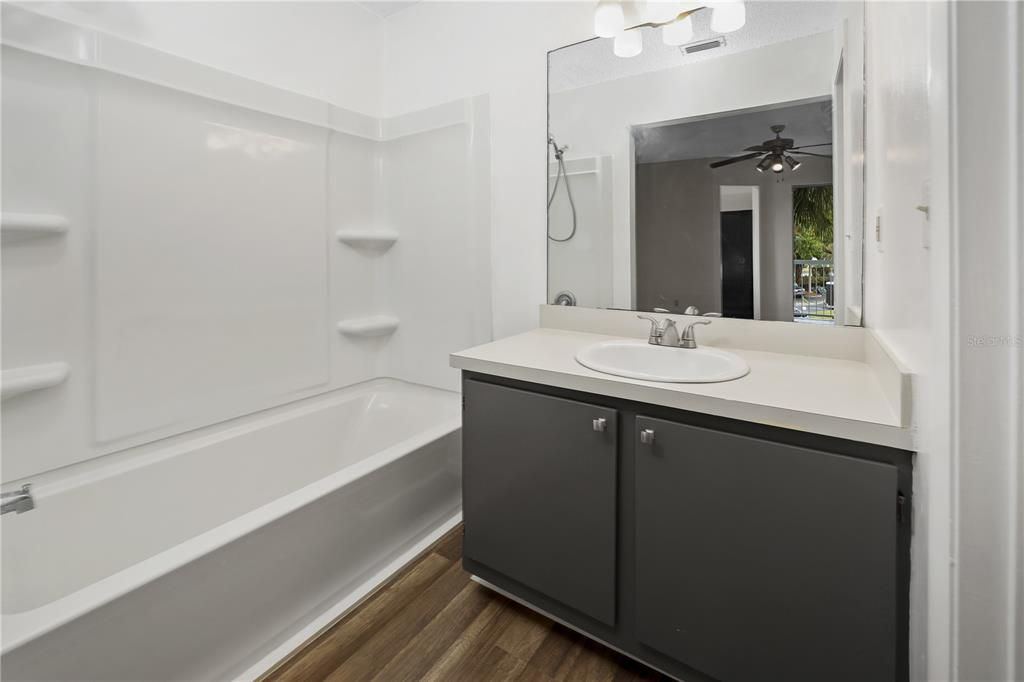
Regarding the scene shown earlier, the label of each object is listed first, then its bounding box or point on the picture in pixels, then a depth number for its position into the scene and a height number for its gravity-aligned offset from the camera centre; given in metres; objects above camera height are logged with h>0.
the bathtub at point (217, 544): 1.08 -0.62
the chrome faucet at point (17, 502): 1.22 -0.41
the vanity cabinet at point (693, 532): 0.98 -0.47
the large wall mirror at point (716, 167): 1.50 +0.60
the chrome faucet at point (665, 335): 1.64 +0.01
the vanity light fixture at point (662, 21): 1.62 +1.12
